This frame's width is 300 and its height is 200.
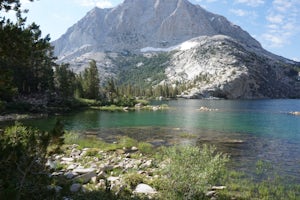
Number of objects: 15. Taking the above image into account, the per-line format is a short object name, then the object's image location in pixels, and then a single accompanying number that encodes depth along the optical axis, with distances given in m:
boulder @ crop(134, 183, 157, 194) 14.69
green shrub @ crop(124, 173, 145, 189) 16.05
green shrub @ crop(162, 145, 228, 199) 13.27
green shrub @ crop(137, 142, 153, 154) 28.86
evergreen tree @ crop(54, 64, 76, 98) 95.33
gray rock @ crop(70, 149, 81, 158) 23.92
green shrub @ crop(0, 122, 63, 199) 10.24
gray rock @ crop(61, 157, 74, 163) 21.16
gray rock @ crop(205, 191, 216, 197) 15.18
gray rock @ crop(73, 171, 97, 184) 15.35
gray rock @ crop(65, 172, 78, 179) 15.68
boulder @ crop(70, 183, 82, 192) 13.04
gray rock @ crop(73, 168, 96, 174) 16.58
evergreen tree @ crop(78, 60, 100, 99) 113.56
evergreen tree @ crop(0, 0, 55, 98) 12.08
